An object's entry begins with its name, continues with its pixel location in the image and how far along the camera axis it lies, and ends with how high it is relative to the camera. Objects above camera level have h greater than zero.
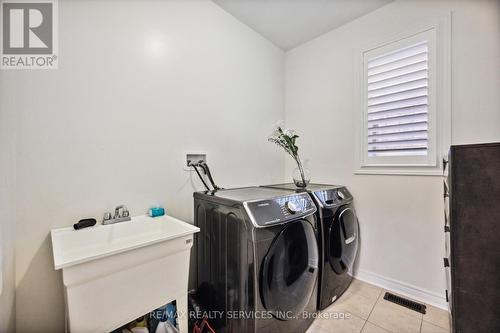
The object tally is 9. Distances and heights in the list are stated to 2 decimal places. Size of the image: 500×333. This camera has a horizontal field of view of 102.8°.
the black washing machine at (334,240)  1.49 -0.60
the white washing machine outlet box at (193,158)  1.62 +0.06
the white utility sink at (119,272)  0.78 -0.47
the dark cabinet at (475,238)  0.71 -0.28
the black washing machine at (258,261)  1.05 -0.56
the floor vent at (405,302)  1.54 -1.12
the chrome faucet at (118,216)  1.18 -0.31
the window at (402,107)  1.56 +0.48
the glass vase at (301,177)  1.86 -0.12
